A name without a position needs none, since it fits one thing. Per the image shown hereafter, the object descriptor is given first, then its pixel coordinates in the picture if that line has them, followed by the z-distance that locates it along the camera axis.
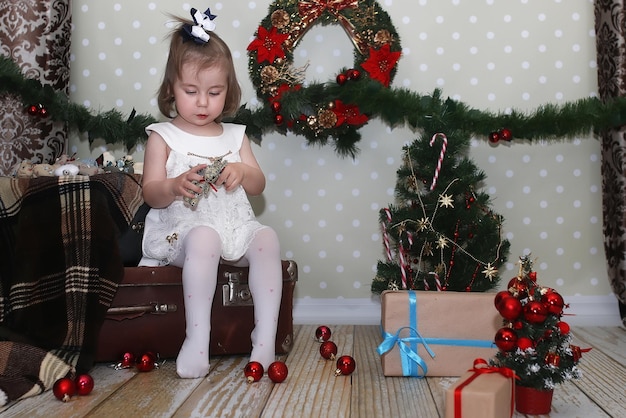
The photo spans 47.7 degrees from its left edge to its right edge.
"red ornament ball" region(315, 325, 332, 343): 2.27
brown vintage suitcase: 1.97
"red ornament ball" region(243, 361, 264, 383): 1.74
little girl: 1.90
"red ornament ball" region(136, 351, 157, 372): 1.87
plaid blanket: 1.86
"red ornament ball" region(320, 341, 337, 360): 2.01
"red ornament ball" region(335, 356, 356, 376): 1.82
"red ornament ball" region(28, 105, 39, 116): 2.47
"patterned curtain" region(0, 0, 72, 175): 2.52
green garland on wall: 2.40
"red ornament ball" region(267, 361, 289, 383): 1.73
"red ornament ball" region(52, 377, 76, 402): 1.58
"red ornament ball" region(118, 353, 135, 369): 1.93
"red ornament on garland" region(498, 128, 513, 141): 2.48
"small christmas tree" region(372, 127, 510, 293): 2.32
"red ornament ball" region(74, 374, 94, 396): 1.63
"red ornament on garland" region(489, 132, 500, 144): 2.50
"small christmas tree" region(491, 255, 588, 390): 1.49
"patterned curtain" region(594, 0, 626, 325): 2.50
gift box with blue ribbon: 1.79
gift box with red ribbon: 1.25
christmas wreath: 2.52
